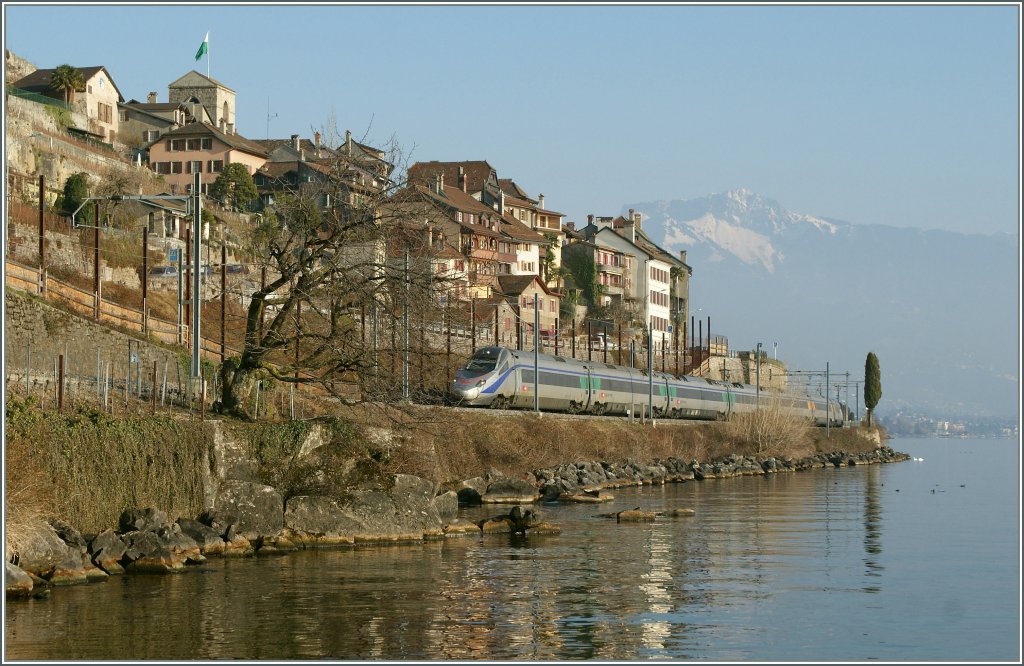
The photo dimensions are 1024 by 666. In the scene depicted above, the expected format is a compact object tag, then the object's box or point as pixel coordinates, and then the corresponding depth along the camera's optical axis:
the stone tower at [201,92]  149.38
